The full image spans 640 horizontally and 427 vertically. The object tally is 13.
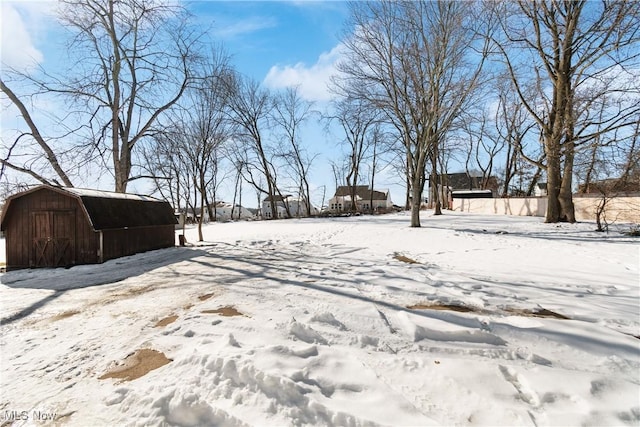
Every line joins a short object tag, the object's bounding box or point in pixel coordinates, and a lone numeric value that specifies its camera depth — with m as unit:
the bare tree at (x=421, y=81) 13.59
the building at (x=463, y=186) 35.84
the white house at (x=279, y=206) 65.49
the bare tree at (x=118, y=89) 12.66
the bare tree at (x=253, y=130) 30.17
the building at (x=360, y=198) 59.38
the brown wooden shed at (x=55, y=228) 8.45
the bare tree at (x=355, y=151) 36.31
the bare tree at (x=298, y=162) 34.62
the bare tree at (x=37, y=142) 11.48
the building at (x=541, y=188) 50.03
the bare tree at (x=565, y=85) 11.88
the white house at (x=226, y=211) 66.81
